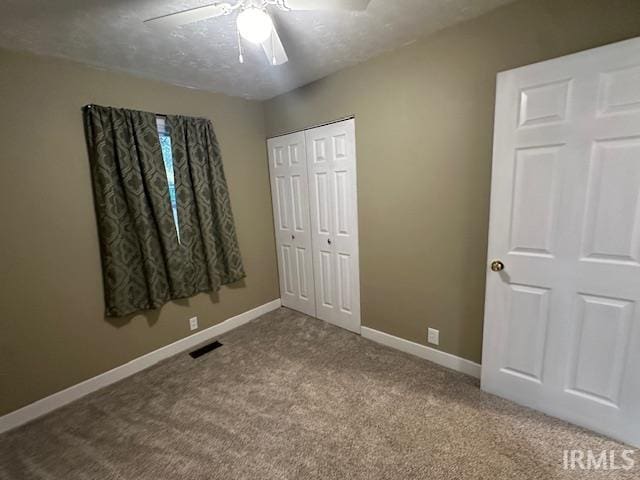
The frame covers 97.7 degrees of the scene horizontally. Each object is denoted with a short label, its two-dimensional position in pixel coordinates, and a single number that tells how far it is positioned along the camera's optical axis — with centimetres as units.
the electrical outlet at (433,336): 218
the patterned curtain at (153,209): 205
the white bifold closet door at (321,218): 253
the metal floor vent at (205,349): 252
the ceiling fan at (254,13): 119
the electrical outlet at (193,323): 265
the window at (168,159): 237
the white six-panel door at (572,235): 132
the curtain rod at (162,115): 232
